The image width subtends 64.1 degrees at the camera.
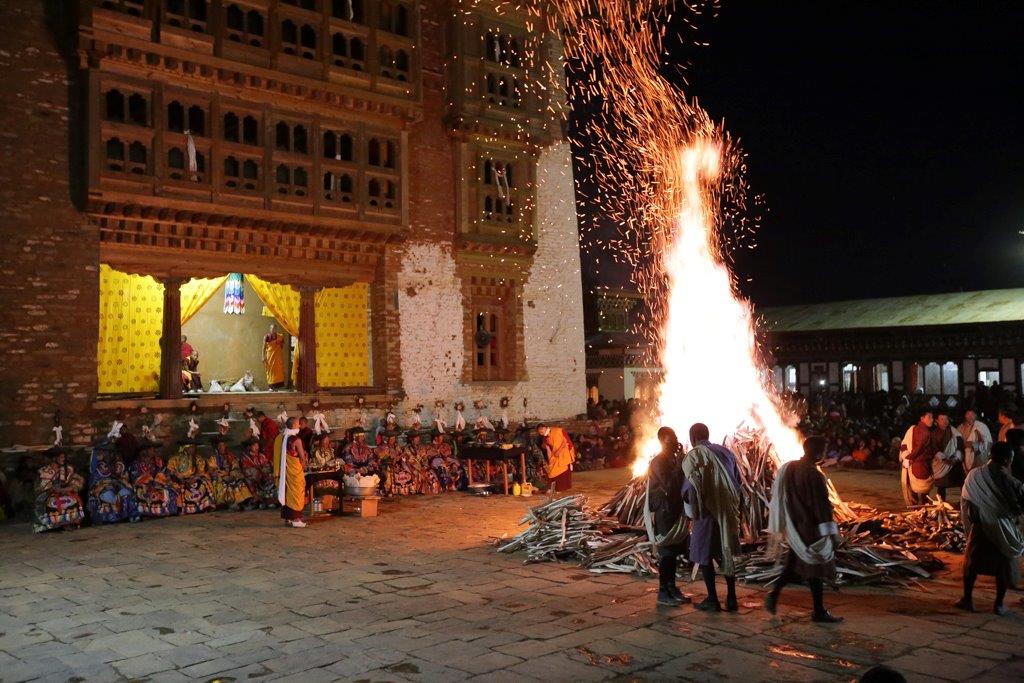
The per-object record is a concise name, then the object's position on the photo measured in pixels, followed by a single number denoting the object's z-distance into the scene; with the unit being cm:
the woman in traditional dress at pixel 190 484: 1384
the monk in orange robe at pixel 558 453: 1603
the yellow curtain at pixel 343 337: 1836
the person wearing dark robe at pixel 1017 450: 941
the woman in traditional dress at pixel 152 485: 1333
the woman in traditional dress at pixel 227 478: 1427
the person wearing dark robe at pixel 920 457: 1205
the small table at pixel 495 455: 1623
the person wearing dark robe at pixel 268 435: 1507
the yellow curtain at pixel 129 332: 1534
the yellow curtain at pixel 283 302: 1767
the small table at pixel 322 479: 1305
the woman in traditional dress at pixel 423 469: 1647
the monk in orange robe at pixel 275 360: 1941
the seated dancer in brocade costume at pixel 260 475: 1452
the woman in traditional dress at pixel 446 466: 1678
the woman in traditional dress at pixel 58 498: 1201
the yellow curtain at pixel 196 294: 1695
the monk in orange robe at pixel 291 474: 1239
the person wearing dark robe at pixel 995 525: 723
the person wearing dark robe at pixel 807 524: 704
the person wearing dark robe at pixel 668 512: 779
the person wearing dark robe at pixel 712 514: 747
